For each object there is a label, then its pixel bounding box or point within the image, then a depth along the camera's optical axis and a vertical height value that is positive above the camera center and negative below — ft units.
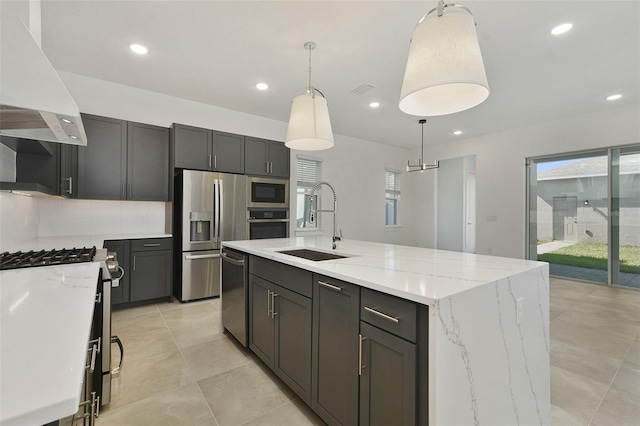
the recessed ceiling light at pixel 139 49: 9.33 +5.45
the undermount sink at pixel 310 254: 7.70 -1.14
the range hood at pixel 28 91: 2.43 +1.28
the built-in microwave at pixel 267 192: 14.30 +1.09
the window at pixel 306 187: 18.15 +1.71
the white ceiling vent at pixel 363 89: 12.09 +5.48
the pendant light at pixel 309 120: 7.61 +2.54
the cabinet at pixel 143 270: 11.13 -2.37
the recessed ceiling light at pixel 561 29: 8.22 +5.49
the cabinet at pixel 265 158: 14.51 +2.93
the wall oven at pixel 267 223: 14.26 -0.52
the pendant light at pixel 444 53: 4.22 +2.47
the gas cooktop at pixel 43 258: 4.85 -0.90
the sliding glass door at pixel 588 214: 14.69 +0.08
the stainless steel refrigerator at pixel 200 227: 12.32 -0.66
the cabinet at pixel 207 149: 12.53 +2.95
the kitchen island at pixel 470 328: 3.43 -1.59
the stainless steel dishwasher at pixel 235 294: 7.87 -2.40
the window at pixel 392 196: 23.35 +1.46
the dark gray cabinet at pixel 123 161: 11.05 +2.10
